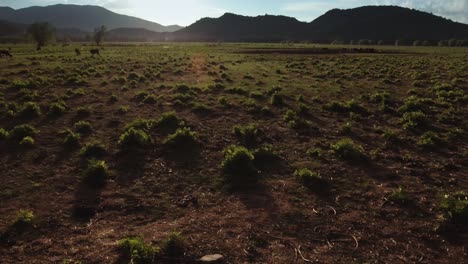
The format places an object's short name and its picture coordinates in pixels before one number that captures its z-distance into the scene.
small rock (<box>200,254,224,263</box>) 7.89
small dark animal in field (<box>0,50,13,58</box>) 56.41
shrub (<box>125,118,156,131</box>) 17.28
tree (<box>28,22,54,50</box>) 102.62
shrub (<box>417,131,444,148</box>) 15.54
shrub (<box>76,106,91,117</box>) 19.77
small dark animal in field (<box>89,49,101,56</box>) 68.81
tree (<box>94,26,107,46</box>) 143.12
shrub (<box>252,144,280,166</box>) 13.80
